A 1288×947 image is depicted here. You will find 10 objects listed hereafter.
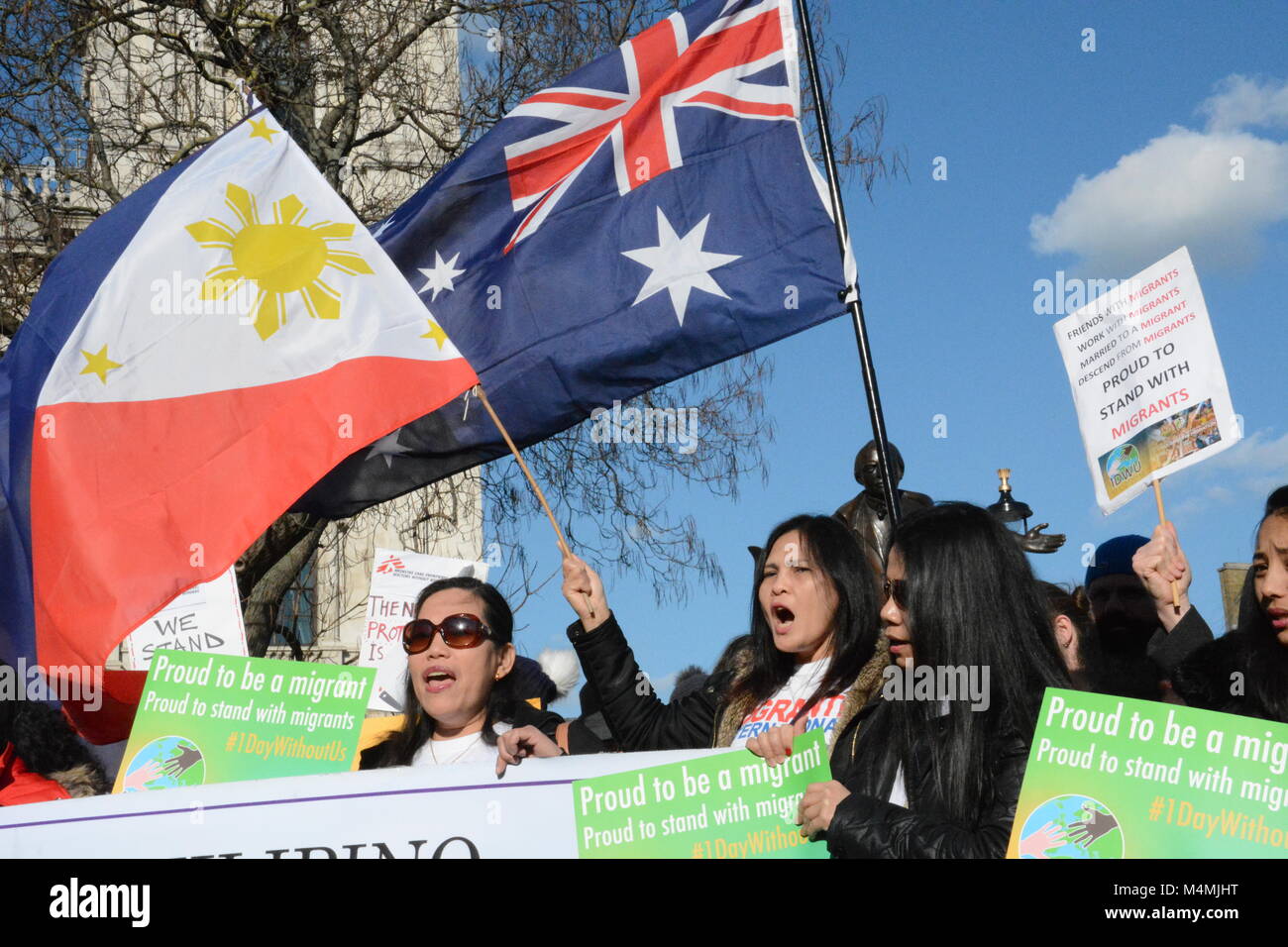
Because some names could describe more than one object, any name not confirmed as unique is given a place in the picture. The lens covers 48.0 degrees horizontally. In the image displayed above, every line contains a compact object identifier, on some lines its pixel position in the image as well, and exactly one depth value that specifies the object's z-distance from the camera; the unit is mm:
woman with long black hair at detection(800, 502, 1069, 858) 3020
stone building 11234
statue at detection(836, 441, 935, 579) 6473
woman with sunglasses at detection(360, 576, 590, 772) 4305
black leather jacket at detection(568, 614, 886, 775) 4289
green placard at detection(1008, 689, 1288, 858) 2791
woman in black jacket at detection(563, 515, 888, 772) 3744
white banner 3635
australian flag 5461
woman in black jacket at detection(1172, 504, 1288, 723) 3227
